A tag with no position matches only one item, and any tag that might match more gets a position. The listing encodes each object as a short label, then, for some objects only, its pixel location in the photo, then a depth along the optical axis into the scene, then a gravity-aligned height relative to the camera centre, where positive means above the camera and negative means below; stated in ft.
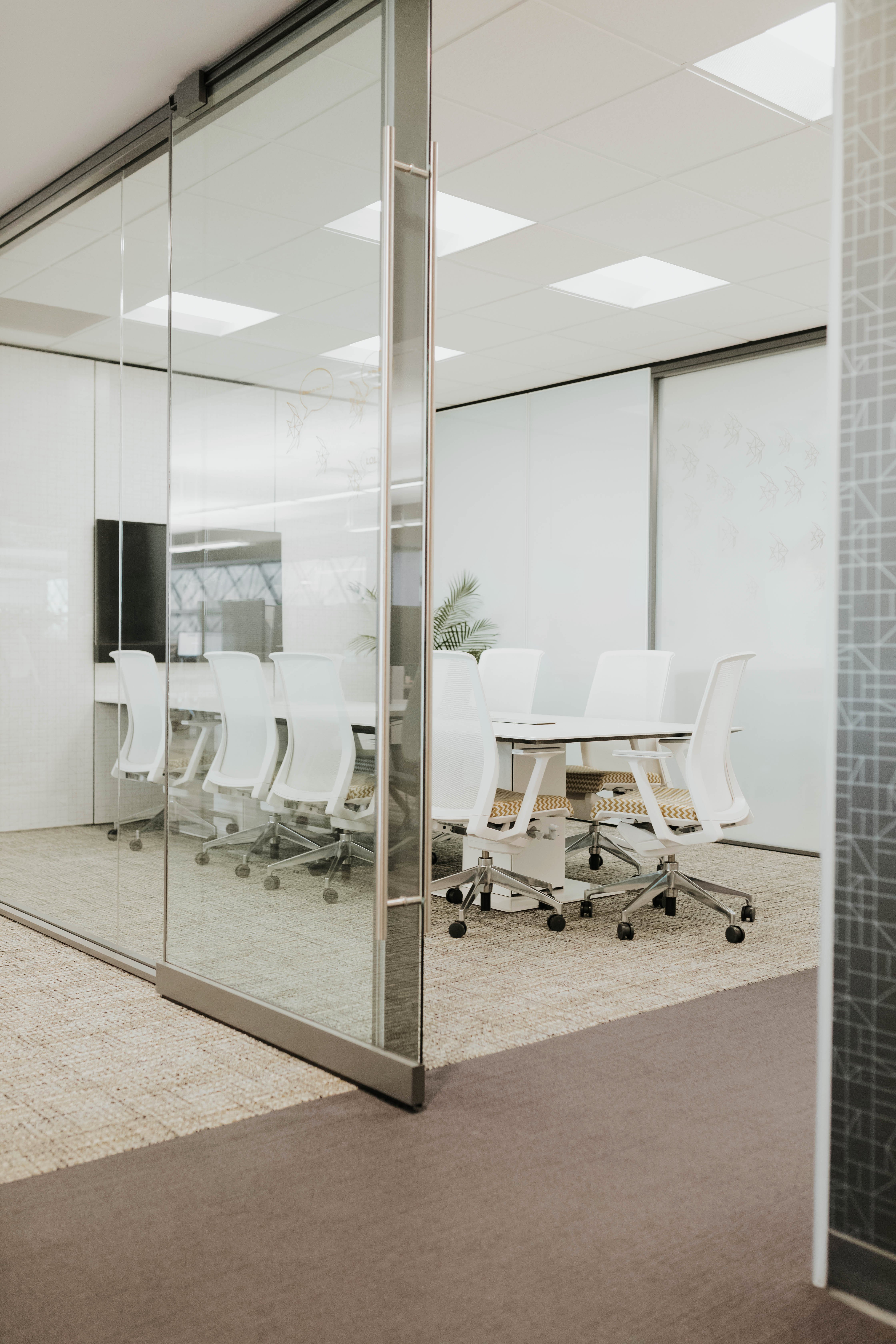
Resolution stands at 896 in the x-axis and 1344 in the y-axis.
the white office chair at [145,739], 11.89 -1.22
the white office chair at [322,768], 9.48 -1.20
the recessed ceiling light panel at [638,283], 18.51 +5.88
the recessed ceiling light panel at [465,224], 16.24 +5.99
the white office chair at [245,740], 10.61 -1.04
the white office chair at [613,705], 18.38 -1.21
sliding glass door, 9.23 +0.78
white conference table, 14.69 -1.41
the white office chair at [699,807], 14.55 -2.30
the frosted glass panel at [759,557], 21.08 +1.55
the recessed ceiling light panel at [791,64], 11.85 +6.15
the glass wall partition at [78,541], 13.02 +1.12
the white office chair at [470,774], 14.37 -1.82
